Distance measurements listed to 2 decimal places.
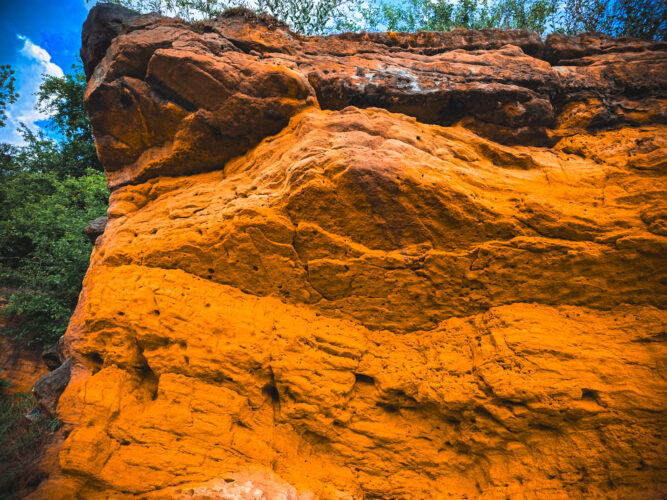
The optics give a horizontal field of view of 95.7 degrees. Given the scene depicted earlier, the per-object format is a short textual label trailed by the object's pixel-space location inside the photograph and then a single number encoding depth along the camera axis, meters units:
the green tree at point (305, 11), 10.52
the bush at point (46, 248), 9.35
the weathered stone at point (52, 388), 5.93
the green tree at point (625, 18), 8.20
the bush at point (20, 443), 3.81
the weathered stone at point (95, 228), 7.71
